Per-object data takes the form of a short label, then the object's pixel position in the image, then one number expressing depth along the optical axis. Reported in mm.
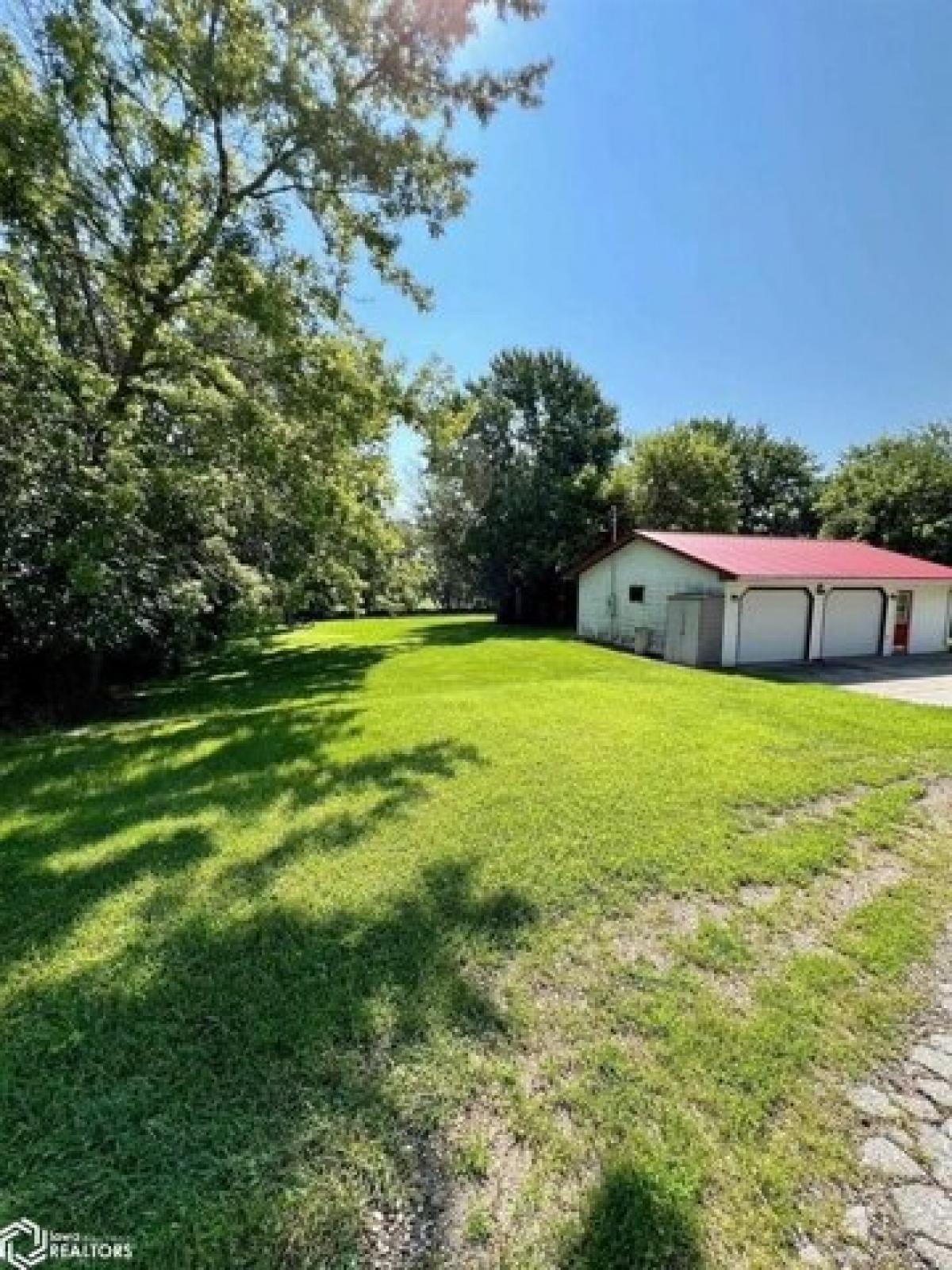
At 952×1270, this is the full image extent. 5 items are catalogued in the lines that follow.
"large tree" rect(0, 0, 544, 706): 8062
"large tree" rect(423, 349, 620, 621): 27922
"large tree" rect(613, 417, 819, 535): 27672
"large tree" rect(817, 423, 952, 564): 23953
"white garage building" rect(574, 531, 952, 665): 14914
